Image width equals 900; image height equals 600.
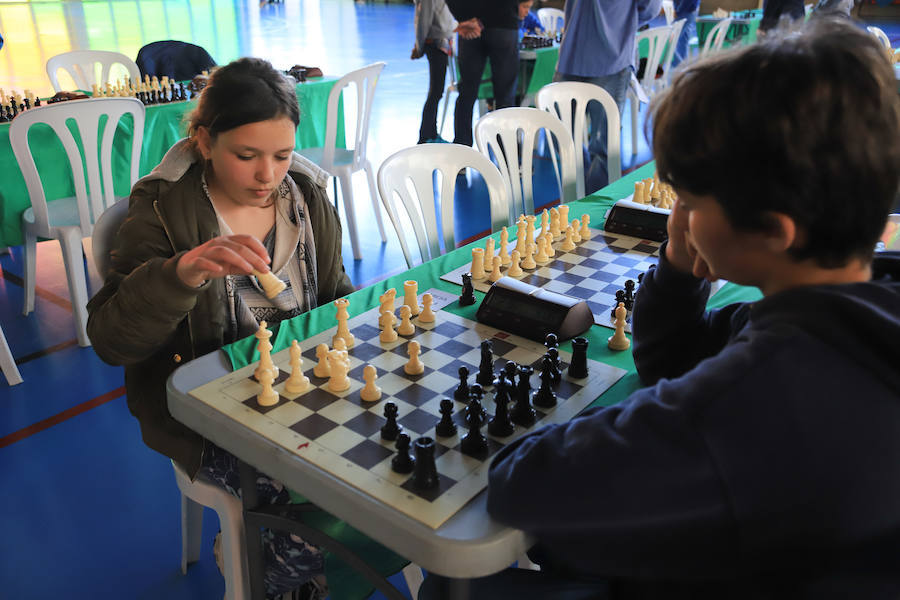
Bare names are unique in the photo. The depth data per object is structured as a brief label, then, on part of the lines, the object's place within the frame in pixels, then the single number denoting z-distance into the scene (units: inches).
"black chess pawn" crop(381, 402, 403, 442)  44.3
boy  28.8
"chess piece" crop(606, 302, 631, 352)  58.1
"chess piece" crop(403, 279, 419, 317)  62.5
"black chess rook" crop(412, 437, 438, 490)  39.5
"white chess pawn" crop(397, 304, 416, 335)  59.0
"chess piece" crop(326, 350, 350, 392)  50.1
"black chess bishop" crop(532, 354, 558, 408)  48.7
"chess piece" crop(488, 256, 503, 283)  70.6
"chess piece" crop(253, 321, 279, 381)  51.3
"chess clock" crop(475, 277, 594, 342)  58.0
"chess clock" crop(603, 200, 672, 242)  82.0
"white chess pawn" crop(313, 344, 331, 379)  52.3
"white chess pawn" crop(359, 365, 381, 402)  49.0
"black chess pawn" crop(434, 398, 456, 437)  44.9
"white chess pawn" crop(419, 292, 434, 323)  61.6
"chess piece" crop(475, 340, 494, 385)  51.3
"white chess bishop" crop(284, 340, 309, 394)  50.3
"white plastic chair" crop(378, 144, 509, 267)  92.3
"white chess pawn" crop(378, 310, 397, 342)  57.9
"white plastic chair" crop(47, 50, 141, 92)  171.5
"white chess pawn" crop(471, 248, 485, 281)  71.6
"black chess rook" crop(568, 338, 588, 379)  52.7
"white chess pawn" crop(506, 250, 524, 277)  71.5
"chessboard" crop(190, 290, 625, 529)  40.5
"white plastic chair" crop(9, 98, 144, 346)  111.5
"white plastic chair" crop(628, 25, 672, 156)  240.7
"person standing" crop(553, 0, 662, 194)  165.2
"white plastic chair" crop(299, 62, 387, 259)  152.6
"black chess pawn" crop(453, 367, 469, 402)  49.3
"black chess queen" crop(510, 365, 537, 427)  46.6
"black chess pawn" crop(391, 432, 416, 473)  41.3
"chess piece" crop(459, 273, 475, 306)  65.1
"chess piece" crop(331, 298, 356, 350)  57.0
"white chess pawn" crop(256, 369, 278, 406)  48.7
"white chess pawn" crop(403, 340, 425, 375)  52.7
